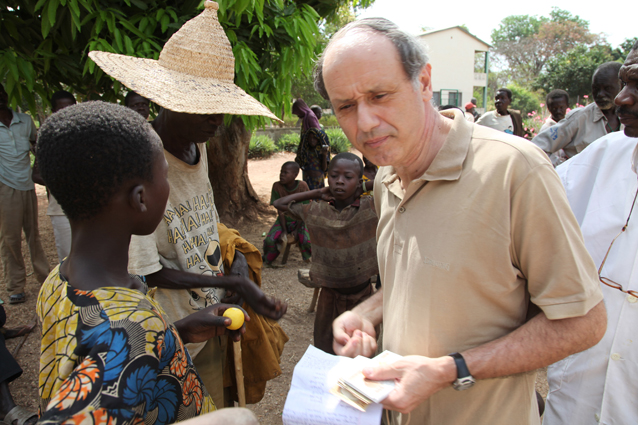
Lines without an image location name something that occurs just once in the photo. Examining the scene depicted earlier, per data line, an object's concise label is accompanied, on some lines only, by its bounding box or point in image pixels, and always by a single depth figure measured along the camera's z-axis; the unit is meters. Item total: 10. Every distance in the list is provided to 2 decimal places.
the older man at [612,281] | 1.63
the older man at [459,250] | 1.08
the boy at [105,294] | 0.92
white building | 34.44
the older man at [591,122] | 3.85
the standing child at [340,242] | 3.24
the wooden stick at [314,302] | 4.53
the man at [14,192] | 4.61
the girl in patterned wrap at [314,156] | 7.05
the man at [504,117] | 7.17
